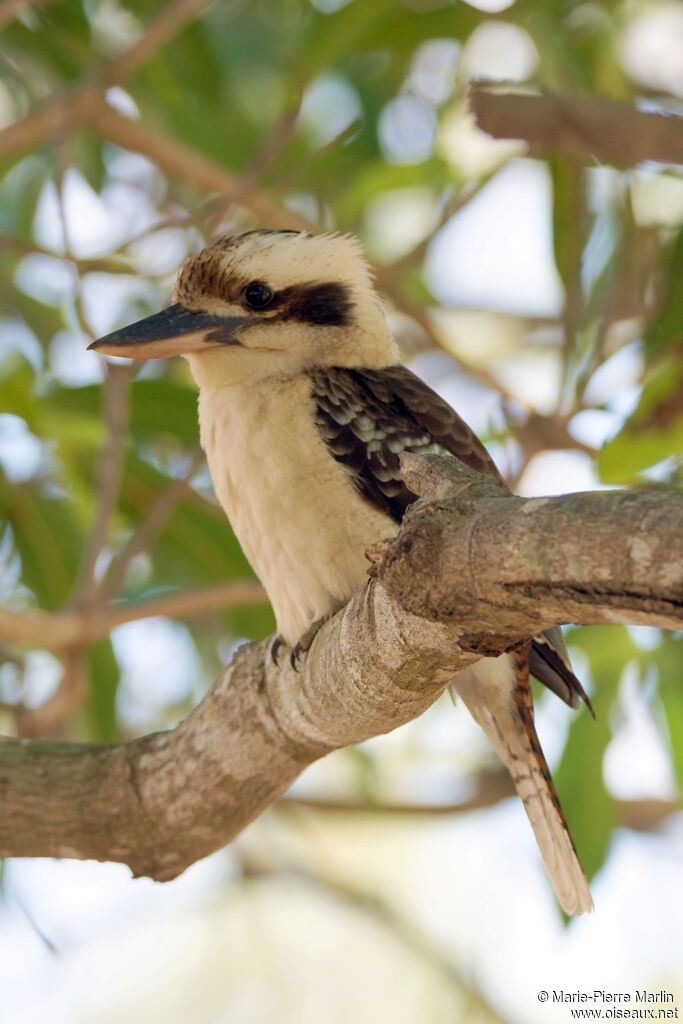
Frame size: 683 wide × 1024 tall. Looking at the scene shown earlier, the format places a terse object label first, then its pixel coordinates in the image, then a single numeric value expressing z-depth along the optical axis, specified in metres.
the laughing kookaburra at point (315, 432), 4.79
